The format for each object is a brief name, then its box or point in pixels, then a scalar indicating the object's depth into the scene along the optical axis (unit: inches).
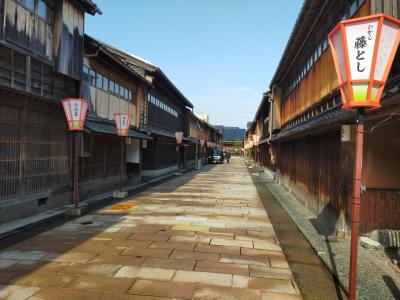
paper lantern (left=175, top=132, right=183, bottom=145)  1123.3
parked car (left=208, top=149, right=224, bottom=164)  2260.1
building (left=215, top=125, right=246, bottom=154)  4775.1
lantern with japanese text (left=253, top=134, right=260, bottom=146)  1501.0
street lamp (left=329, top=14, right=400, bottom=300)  167.2
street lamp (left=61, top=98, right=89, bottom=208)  428.1
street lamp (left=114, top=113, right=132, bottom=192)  596.3
